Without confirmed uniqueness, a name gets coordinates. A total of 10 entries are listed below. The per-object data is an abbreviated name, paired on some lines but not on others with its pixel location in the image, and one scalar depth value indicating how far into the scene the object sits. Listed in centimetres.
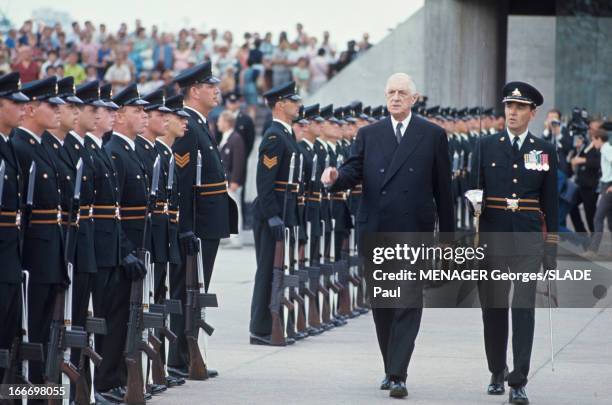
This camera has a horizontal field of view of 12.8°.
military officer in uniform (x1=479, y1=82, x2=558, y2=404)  1697
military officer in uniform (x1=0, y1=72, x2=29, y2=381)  1359
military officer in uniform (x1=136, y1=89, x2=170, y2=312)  1703
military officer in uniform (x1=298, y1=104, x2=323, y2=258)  2360
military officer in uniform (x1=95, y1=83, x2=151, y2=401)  1610
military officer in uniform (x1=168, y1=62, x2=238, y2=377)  1854
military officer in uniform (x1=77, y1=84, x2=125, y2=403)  1558
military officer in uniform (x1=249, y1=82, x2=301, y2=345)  2186
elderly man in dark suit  1719
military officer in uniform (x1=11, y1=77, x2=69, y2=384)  1427
